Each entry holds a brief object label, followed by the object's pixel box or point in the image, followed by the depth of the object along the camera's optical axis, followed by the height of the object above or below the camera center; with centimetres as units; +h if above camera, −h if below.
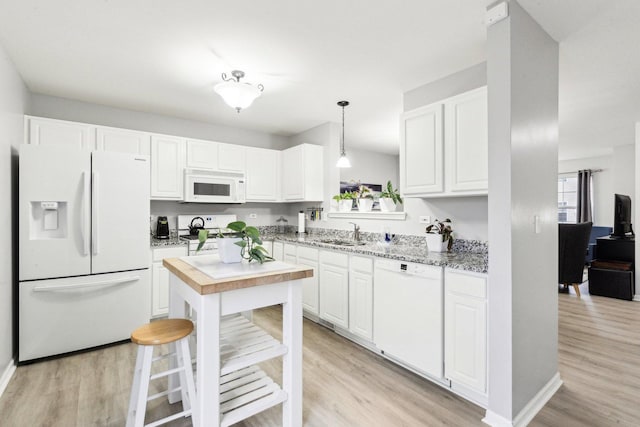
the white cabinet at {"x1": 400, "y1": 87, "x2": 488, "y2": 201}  221 +51
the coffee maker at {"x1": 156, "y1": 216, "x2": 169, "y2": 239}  371 -19
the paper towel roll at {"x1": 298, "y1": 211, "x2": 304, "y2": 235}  455 -15
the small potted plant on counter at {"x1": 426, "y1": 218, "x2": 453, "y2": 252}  263 -21
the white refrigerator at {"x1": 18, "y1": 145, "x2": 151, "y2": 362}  256 -31
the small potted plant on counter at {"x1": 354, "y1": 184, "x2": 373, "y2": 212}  362 +15
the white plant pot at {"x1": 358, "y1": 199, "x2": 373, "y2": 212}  362 +10
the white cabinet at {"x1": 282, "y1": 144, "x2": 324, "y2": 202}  419 +54
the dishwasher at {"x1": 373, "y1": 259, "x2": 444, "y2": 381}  218 -77
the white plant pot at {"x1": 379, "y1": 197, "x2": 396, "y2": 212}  331 +9
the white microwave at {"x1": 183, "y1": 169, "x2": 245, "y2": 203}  379 +33
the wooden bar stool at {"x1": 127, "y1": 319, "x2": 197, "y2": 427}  150 -72
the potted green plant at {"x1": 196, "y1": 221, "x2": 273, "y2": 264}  179 -19
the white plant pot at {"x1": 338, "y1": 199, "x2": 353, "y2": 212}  391 +10
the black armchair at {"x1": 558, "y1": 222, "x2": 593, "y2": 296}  430 -52
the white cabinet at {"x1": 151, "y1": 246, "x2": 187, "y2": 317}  339 -74
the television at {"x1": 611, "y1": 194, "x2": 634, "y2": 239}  468 -7
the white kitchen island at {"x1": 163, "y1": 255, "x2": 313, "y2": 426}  144 -69
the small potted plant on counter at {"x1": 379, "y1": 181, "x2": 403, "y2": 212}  326 +14
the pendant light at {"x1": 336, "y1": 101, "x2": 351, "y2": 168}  377 +61
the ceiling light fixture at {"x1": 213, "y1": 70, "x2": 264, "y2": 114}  249 +97
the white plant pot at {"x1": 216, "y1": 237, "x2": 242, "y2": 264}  182 -21
